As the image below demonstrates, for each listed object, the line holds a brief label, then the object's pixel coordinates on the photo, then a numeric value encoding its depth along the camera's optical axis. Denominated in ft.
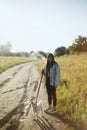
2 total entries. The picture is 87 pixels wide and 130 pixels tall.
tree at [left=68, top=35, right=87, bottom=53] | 64.23
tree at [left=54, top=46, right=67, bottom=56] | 137.91
